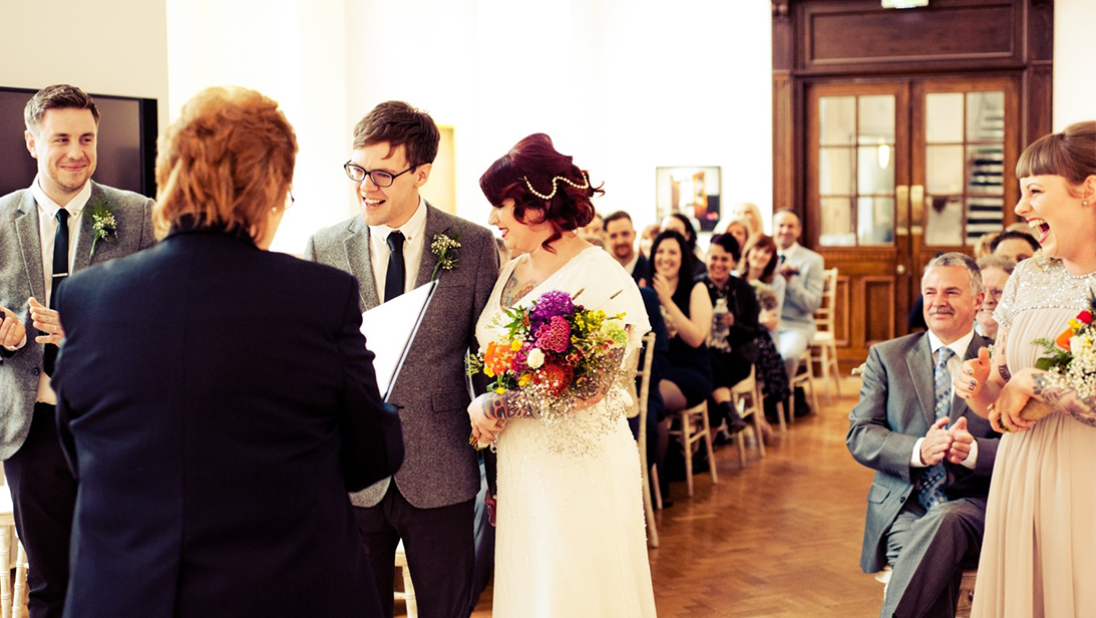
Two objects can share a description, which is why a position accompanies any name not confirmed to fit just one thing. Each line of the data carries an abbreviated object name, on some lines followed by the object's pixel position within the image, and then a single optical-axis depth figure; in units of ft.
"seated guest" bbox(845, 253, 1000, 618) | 12.21
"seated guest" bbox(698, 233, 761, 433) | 24.88
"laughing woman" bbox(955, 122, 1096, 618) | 9.70
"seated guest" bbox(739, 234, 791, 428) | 28.07
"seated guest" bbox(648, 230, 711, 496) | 22.25
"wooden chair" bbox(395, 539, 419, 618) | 11.82
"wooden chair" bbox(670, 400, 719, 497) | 22.34
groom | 9.45
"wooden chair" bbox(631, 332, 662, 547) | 18.53
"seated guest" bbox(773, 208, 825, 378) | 30.71
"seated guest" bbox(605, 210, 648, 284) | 25.04
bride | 10.02
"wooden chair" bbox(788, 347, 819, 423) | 31.14
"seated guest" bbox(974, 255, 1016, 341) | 15.75
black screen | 18.69
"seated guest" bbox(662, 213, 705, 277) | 24.43
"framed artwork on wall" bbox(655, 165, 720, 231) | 40.42
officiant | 5.85
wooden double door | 39.29
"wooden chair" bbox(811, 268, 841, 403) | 33.53
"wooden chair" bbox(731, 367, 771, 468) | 25.71
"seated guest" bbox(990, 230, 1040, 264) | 18.66
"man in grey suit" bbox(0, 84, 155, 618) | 10.66
